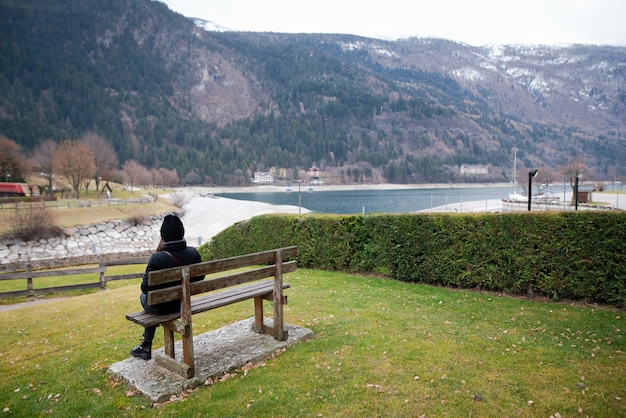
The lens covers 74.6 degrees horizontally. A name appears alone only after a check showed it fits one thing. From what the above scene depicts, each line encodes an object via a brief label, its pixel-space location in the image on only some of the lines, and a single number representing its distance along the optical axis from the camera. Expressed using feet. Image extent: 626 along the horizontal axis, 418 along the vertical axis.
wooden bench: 17.08
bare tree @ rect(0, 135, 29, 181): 230.27
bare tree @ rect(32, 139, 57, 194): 242.74
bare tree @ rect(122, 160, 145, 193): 393.13
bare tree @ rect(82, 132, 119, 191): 273.46
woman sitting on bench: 18.54
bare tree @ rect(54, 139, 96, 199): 220.23
